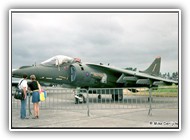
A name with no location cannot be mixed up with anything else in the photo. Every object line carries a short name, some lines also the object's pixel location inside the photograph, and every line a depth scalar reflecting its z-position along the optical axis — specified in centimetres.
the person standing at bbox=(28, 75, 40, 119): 632
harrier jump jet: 868
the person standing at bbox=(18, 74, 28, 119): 620
